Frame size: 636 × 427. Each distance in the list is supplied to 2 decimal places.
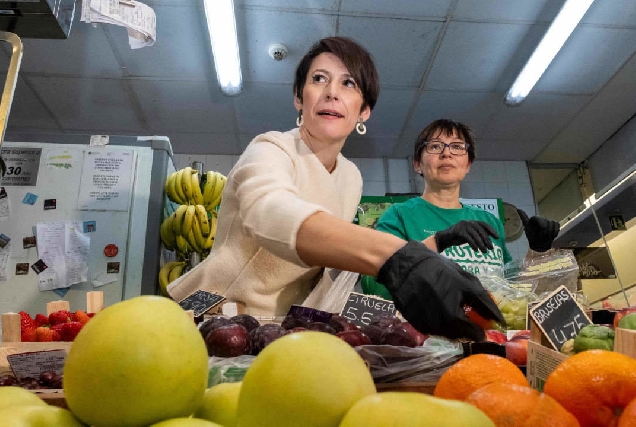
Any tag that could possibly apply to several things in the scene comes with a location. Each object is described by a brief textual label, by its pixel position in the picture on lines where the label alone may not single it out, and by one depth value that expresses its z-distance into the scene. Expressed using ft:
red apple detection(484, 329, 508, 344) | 3.65
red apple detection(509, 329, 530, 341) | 3.44
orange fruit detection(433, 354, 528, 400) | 1.98
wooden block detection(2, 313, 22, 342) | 4.65
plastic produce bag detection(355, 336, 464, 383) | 2.65
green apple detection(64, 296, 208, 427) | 1.37
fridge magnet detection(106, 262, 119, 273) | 9.94
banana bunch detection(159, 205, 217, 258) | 10.78
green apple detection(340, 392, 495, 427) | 1.12
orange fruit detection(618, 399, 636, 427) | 1.50
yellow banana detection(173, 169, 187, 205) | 11.10
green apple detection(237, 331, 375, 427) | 1.26
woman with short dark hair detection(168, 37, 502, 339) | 2.71
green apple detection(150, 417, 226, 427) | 1.32
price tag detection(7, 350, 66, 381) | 2.71
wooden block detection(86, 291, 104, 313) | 5.71
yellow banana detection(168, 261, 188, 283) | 10.78
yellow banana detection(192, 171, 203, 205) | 11.42
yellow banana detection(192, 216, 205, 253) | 11.10
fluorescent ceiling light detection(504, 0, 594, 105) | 10.25
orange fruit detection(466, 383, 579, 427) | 1.49
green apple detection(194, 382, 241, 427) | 1.59
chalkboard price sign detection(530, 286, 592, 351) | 2.78
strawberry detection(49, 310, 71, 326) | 6.45
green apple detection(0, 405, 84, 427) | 1.31
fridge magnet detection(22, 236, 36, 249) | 9.75
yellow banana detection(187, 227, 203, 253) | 11.01
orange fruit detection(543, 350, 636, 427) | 1.75
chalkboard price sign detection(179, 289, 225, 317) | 4.25
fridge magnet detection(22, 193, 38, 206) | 9.89
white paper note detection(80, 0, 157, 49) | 4.73
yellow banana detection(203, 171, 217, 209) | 12.05
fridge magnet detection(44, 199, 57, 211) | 9.94
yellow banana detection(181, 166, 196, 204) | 11.23
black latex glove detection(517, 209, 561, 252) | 7.22
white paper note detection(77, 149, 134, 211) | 10.07
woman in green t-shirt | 7.22
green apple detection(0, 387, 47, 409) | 1.54
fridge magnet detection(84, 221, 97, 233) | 9.95
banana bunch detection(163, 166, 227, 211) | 11.15
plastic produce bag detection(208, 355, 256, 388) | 2.40
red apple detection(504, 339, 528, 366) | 3.02
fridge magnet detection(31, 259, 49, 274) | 9.70
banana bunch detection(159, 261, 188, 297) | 10.60
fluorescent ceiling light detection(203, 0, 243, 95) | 9.91
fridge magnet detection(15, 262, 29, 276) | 9.67
